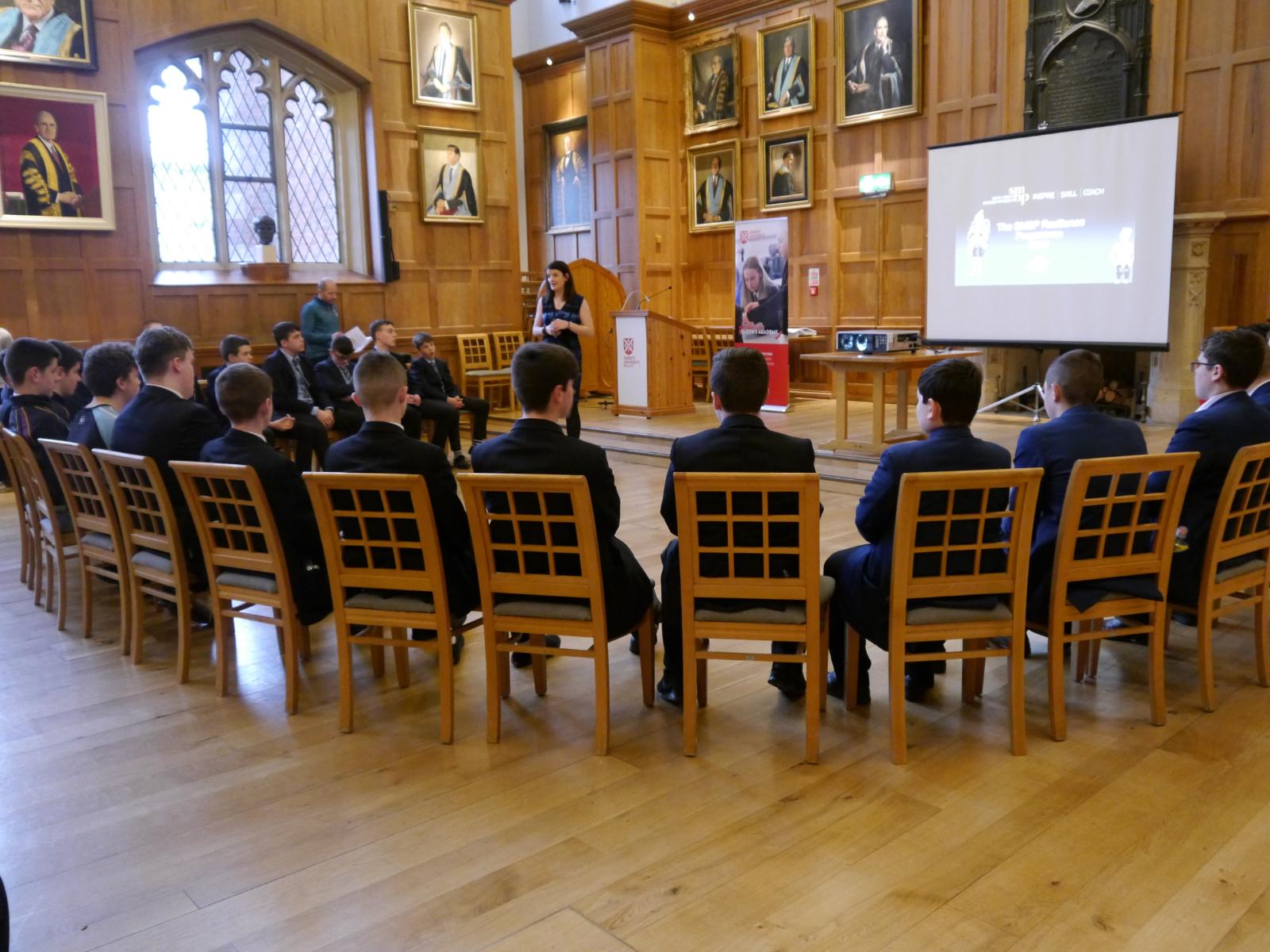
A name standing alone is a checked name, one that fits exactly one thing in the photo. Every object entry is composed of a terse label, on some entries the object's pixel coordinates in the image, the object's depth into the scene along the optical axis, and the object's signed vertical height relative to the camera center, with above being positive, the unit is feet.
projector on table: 24.10 -0.70
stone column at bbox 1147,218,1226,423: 25.39 -0.24
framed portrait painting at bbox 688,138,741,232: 36.78 +4.83
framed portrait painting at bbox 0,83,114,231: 26.30 +4.41
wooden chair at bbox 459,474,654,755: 8.65 -2.27
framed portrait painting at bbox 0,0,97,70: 26.00 +7.64
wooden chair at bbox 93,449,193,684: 10.65 -2.33
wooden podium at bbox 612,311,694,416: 29.89 -1.39
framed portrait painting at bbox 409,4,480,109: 33.24 +8.77
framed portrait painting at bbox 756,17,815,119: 33.65 +8.36
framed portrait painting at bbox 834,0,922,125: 30.91 +7.96
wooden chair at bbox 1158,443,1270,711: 9.43 -2.37
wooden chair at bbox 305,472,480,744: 9.12 -2.30
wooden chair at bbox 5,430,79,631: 12.96 -2.57
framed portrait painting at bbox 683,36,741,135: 36.14 +8.41
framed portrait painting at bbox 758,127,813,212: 34.42 +5.02
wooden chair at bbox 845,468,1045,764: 8.34 -2.22
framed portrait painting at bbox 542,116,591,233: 41.68 +5.98
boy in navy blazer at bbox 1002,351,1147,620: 9.54 -1.25
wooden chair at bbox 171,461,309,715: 9.77 -2.33
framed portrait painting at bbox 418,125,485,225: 33.88 +4.88
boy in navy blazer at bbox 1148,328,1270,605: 10.02 -1.21
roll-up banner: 30.60 +0.68
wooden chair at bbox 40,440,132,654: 11.62 -2.29
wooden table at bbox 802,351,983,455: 22.66 -1.52
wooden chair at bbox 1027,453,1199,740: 8.70 -2.21
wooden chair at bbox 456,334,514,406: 32.94 -1.65
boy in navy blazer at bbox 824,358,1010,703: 8.91 -1.29
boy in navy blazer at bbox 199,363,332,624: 10.39 -1.57
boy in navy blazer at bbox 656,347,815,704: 9.04 -1.15
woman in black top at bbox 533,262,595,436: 23.49 +0.13
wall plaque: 26.27 +6.68
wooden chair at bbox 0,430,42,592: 14.24 -2.90
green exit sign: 32.09 +4.16
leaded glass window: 30.14 +5.34
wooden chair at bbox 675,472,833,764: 8.27 -2.23
